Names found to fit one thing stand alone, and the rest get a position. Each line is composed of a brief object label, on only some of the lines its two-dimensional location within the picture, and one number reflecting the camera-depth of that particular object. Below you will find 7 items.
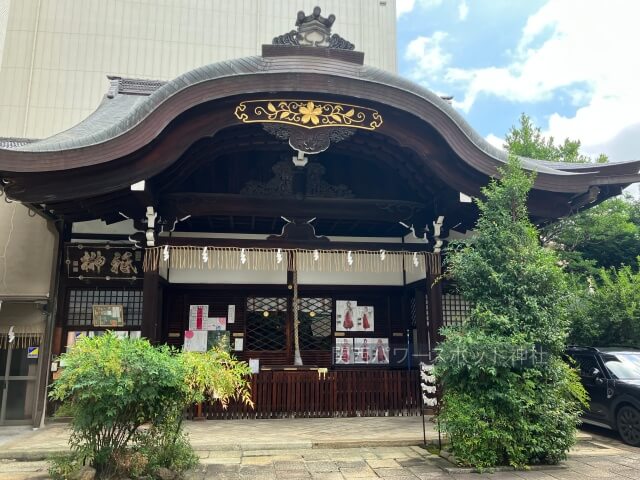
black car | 7.19
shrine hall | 6.84
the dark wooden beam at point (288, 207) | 8.14
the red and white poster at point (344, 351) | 10.09
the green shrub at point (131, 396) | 4.49
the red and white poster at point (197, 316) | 9.78
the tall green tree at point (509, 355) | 5.41
